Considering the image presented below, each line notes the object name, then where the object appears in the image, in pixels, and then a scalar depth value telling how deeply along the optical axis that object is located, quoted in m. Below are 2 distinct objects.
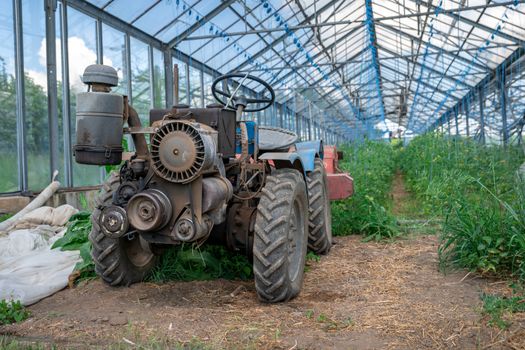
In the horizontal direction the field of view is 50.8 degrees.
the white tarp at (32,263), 3.86
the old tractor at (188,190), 3.27
